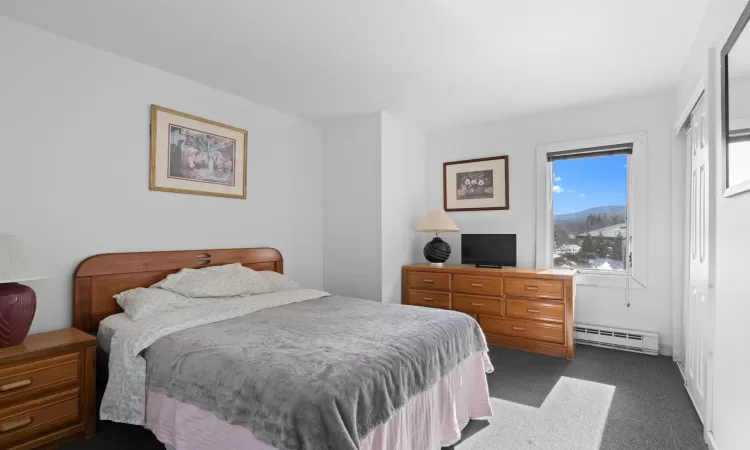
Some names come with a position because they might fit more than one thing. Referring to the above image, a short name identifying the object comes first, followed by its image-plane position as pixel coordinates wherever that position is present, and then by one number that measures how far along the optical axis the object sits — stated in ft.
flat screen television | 14.01
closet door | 7.44
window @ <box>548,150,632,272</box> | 12.80
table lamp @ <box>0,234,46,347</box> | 6.59
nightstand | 6.31
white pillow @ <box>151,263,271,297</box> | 9.33
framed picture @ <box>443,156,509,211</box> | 14.78
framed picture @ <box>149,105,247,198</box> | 10.11
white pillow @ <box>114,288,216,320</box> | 8.13
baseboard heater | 11.90
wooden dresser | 11.76
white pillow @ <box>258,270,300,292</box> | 11.14
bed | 4.69
